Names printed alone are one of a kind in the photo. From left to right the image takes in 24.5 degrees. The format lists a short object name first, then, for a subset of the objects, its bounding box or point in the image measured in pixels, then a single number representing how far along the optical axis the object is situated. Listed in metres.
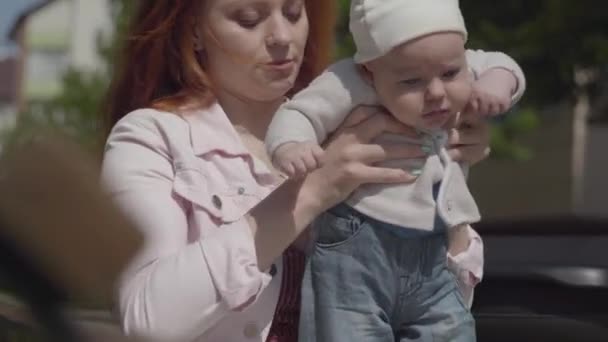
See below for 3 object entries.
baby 2.26
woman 2.18
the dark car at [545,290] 3.21
